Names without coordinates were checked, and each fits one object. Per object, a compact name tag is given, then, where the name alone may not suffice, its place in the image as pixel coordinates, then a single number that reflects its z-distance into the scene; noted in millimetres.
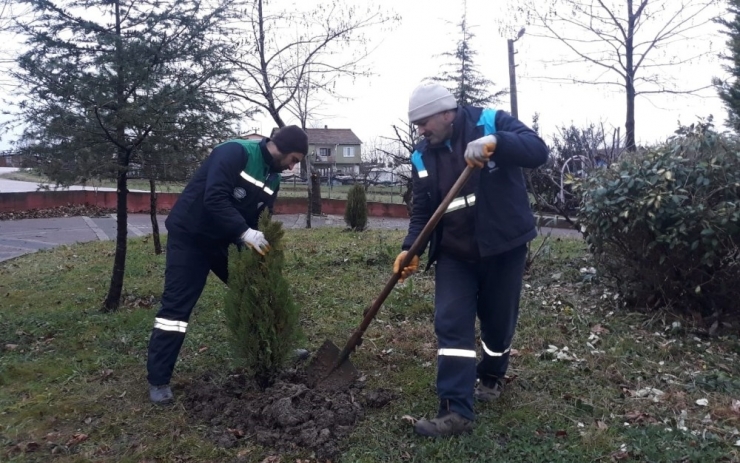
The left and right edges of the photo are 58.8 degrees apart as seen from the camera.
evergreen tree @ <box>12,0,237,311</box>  5773
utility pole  16875
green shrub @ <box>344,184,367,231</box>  13867
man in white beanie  3564
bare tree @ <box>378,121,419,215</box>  13832
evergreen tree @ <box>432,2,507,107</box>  23875
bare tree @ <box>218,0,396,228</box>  15797
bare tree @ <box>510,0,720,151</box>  13016
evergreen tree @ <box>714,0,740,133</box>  16594
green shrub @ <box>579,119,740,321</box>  4969
